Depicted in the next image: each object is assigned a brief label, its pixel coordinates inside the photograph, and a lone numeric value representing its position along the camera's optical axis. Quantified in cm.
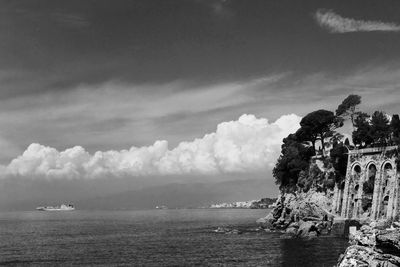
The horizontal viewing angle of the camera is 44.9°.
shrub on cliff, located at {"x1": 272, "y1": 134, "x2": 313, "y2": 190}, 12175
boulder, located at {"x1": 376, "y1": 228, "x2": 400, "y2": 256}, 3306
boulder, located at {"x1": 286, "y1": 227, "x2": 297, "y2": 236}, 10099
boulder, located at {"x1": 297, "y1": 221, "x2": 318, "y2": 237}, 9589
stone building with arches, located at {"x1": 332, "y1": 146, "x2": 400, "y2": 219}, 9281
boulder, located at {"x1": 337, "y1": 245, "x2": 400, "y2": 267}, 3178
